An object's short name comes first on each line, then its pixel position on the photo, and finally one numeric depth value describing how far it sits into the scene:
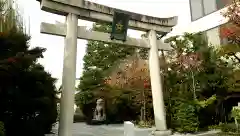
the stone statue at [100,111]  15.21
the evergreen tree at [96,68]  15.37
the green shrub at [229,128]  7.83
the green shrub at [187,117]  8.23
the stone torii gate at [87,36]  6.37
